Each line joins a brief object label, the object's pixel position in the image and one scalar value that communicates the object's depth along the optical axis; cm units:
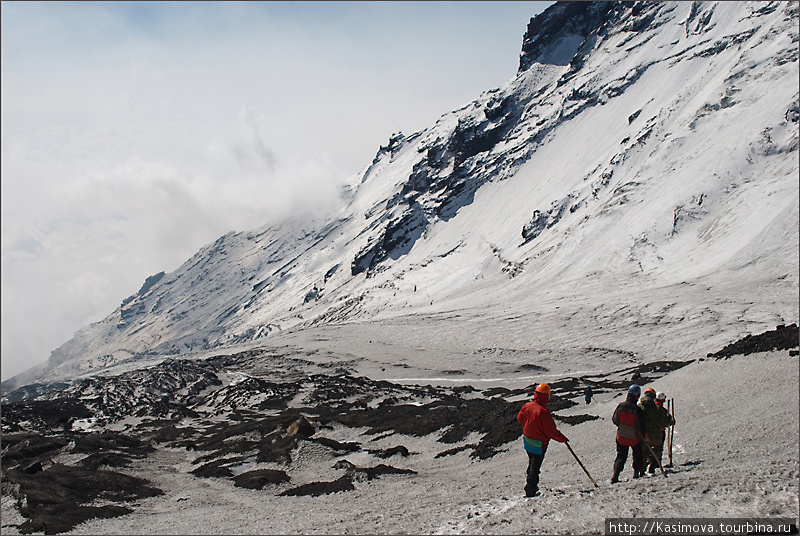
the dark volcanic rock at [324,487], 1858
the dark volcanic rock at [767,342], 3095
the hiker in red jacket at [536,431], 1165
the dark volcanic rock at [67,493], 1561
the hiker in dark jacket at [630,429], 1284
